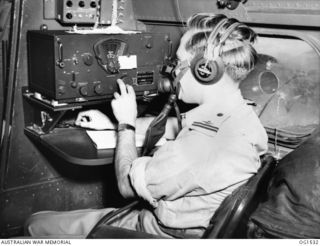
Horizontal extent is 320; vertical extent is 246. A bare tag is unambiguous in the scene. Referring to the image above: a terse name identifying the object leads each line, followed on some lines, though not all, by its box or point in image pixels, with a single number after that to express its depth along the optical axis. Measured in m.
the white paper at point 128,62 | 1.96
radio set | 1.76
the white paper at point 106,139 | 1.86
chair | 1.24
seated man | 1.31
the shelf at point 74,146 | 1.71
